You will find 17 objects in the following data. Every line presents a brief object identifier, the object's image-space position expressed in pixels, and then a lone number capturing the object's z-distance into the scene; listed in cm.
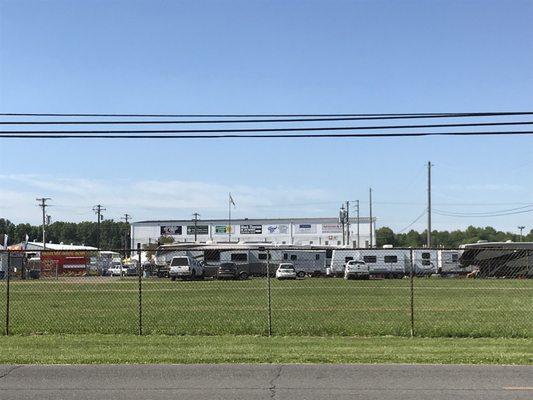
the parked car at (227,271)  4723
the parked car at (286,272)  4859
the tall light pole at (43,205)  11251
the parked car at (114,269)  6729
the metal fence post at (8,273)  1473
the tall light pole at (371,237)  11391
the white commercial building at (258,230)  12656
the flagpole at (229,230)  12188
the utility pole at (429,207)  7019
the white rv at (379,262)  5334
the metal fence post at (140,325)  1454
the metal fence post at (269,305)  1447
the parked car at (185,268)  4466
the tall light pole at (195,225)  12150
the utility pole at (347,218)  10955
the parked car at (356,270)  4847
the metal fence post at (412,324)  1438
